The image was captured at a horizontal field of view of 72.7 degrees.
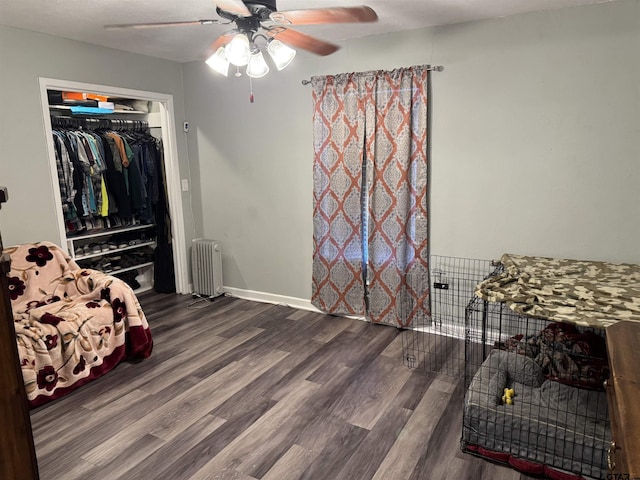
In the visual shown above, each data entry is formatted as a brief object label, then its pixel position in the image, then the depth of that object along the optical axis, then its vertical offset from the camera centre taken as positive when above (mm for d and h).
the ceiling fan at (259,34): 2045 +750
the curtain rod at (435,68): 3342 +794
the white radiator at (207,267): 4562 -914
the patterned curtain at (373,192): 3496 -153
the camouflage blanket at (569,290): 2031 -654
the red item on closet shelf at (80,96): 4191 +853
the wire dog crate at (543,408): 1989 -1179
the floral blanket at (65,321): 2695 -913
